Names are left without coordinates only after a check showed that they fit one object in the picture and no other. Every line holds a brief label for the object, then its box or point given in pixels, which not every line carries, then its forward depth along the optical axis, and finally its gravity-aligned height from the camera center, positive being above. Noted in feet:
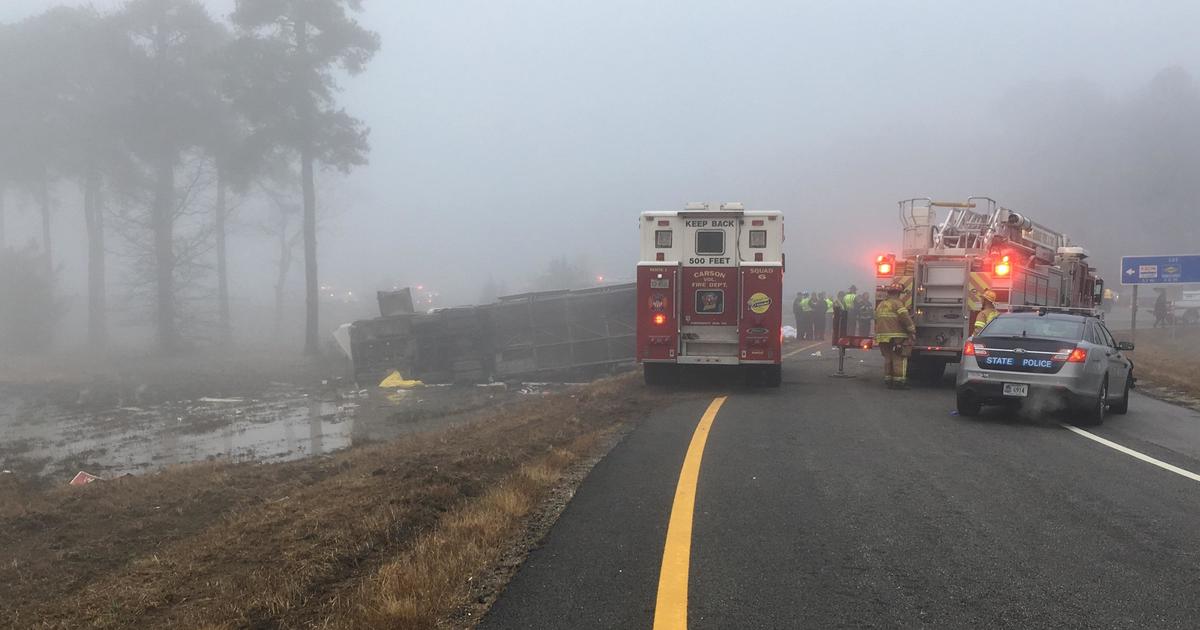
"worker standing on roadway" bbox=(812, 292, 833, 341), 98.78 -2.52
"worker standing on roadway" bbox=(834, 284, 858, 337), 82.43 -0.82
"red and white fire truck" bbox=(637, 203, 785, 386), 41.47 +0.36
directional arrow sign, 72.49 +1.89
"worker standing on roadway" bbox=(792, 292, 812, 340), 97.14 -3.34
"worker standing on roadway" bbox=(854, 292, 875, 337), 82.33 -2.34
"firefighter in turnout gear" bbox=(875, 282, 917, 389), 41.14 -2.35
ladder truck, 42.78 +1.06
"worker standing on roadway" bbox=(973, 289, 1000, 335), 40.91 -1.06
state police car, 29.27 -2.98
